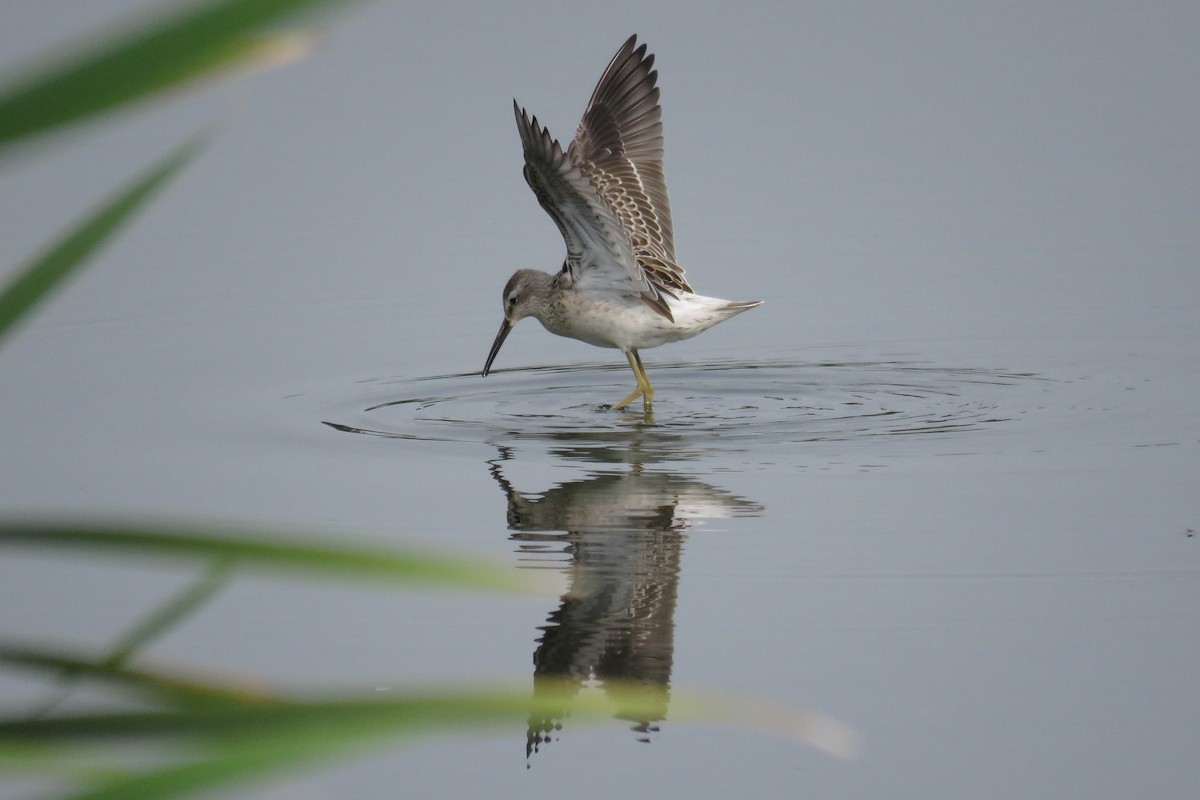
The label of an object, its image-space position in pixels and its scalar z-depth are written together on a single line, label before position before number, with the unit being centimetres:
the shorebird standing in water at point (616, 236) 1309
